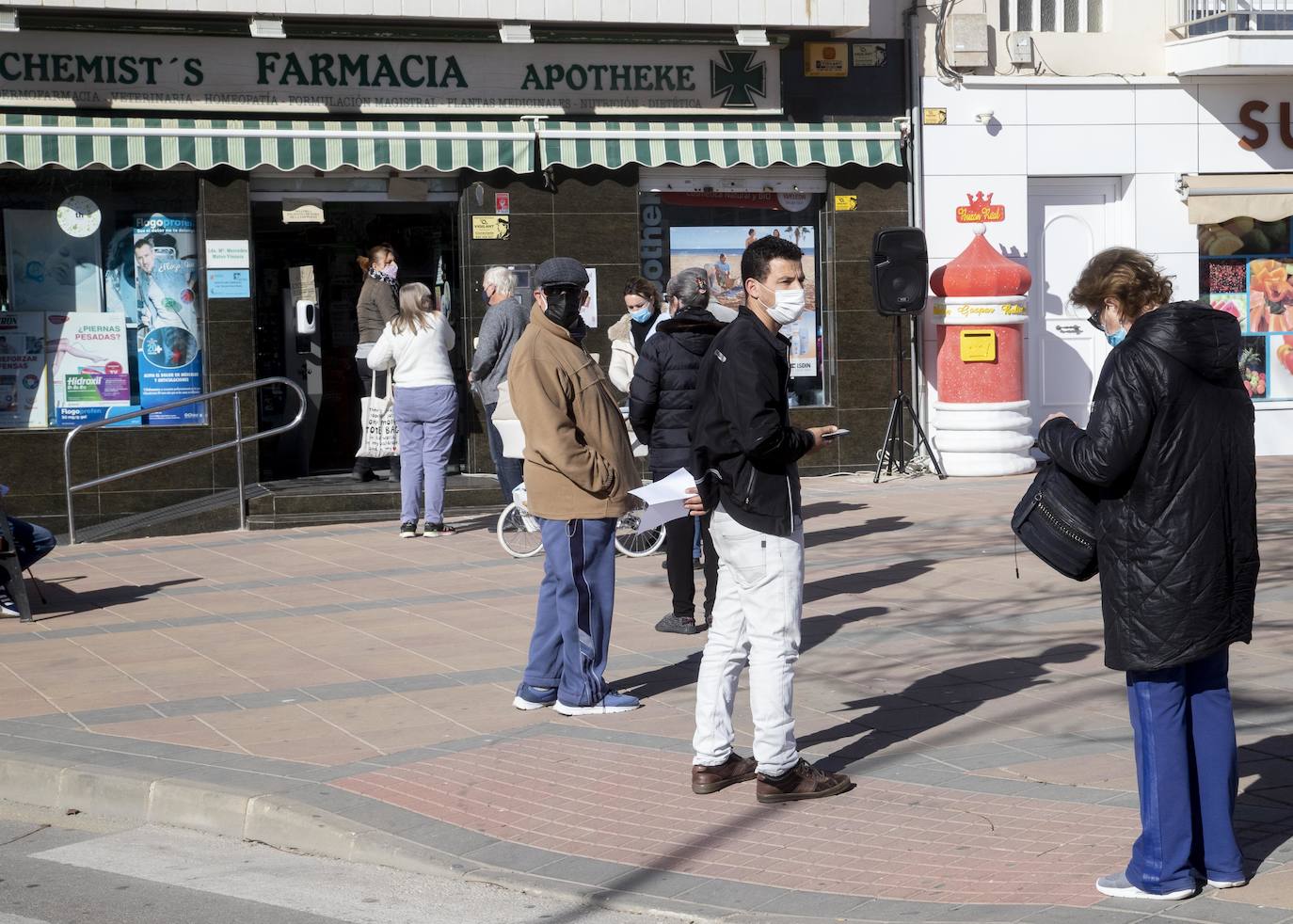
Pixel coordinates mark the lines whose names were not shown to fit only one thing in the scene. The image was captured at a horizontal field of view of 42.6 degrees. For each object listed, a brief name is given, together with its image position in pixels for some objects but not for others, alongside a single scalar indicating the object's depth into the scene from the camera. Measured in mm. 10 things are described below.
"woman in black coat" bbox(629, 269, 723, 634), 8898
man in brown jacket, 6805
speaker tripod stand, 15555
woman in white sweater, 12492
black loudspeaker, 15430
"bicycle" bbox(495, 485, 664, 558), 11562
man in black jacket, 5629
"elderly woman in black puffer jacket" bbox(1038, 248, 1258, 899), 4484
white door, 16906
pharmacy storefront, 14523
